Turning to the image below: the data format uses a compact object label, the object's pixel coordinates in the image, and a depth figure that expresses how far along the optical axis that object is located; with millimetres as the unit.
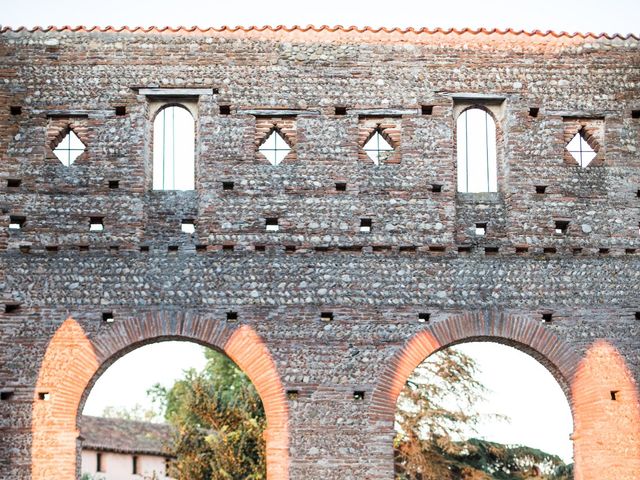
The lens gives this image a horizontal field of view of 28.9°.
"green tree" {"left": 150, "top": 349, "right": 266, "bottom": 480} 26578
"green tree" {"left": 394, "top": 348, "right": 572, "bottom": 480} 28984
